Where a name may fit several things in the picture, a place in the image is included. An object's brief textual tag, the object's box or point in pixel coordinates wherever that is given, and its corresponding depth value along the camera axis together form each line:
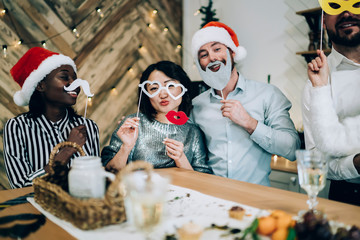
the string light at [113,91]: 3.36
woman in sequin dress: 1.80
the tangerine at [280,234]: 0.73
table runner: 0.80
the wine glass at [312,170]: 0.88
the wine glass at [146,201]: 0.66
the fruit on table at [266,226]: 0.77
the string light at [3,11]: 2.61
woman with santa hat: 1.62
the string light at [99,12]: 3.19
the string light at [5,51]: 2.62
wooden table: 0.88
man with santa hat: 1.71
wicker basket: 0.81
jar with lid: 0.87
